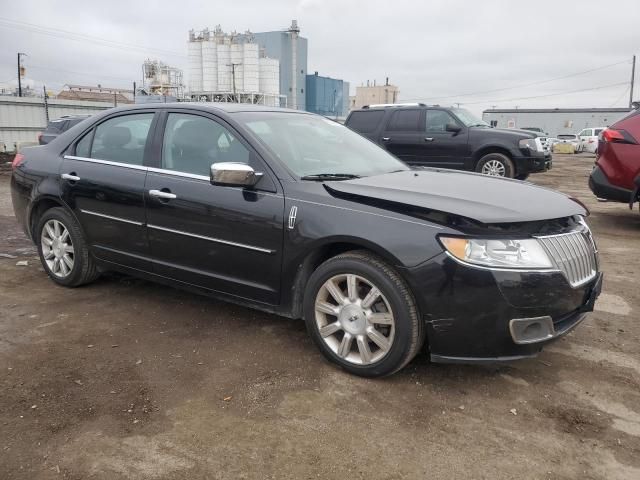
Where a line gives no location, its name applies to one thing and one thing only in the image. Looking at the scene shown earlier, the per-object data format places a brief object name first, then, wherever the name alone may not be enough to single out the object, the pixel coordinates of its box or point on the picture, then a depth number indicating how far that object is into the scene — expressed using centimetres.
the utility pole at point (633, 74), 5672
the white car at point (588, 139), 3106
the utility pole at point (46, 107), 2180
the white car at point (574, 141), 3420
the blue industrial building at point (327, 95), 4700
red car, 708
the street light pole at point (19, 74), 3907
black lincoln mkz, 282
